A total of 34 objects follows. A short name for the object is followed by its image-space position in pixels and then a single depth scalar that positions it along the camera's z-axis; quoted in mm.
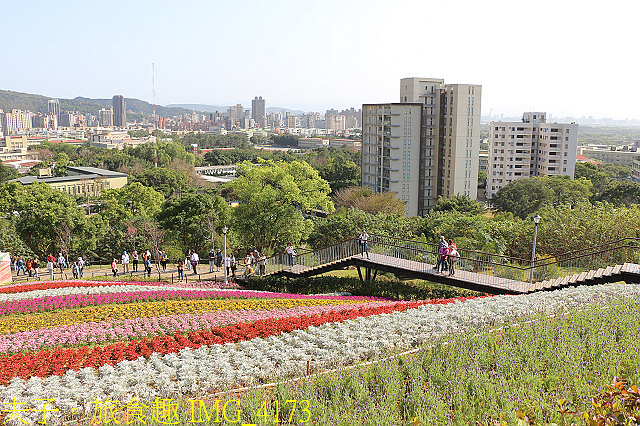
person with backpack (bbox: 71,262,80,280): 27422
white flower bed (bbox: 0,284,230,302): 18656
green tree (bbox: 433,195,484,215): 59156
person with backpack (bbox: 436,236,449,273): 18884
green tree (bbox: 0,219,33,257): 33562
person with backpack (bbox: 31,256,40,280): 27647
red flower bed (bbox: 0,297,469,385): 8742
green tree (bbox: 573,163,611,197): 85062
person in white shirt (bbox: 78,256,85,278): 27692
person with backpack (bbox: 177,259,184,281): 26425
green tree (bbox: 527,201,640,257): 23062
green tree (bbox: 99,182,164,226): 53719
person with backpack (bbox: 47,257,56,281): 27744
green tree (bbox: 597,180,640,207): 64500
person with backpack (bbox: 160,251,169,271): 28556
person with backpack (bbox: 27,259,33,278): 27891
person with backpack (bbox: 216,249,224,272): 29275
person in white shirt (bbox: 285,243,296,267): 24042
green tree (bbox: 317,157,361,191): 83662
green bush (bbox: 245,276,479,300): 20141
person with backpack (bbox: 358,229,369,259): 21250
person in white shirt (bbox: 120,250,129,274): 28266
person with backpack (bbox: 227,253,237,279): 26297
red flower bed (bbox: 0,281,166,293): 20344
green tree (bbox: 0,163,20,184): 74875
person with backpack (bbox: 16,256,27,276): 28759
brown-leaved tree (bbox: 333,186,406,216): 49375
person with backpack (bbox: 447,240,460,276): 18475
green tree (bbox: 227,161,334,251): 31094
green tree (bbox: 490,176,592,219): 66062
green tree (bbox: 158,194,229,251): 36000
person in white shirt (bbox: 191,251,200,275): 27664
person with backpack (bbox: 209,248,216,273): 28234
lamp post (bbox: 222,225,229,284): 23994
